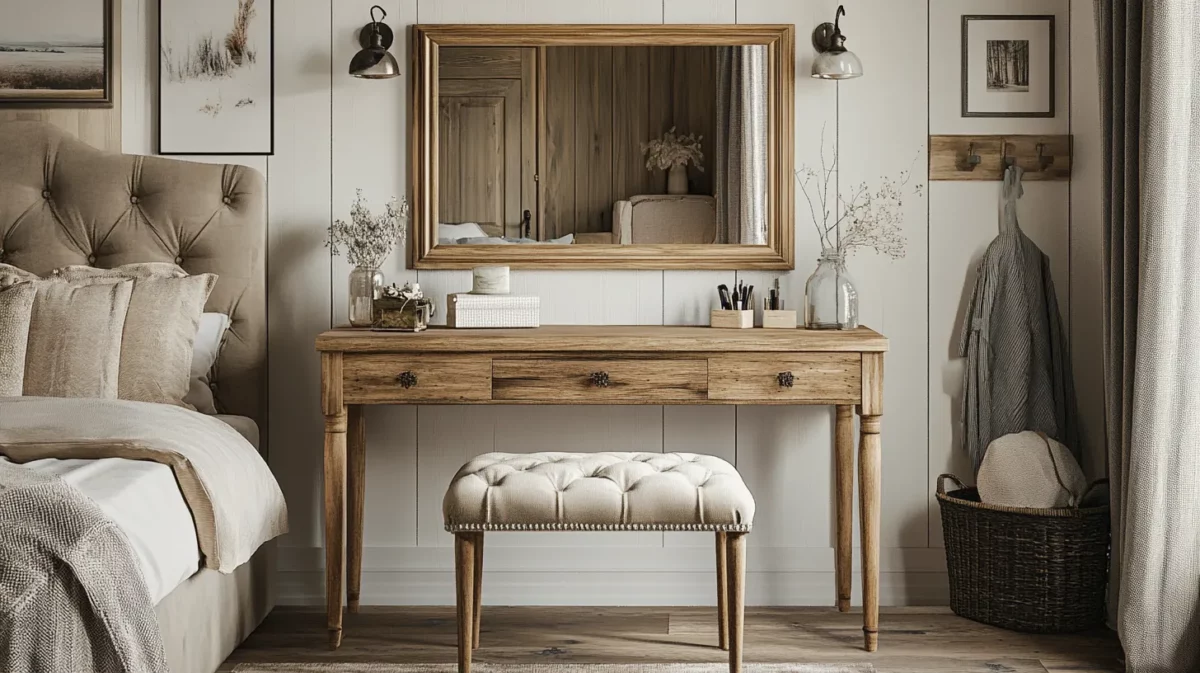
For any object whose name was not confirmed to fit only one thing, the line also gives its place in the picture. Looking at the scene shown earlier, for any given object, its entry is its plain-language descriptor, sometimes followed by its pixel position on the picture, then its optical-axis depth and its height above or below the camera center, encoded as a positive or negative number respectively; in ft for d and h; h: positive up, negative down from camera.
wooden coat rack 9.93 +1.51
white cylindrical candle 9.30 +0.32
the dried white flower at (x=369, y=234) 9.48 +0.76
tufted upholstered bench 7.40 -1.38
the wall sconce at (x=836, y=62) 9.48 +2.29
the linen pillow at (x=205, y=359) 9.22 -0.37
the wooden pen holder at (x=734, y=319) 9.54 -0.04
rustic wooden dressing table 8.43 -0.45
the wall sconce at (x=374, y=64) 9.46 +2.29
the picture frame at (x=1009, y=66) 9.94 +2.35
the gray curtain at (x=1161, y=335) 7.55 -0.16
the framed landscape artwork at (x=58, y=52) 9.90 +2.52
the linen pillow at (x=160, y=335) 8.46 -0.15
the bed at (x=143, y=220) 9.59 +0.89
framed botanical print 9.93 +2.48
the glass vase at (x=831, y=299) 9.35 +0.14
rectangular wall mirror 9.93 +1.57
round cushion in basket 8.95 -1.39
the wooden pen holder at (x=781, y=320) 9.55 -0.05
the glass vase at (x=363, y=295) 9.38 +0.19
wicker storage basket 8.86 -2.16
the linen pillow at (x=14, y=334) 7.97 -0.12
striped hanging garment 9.73 -0.33
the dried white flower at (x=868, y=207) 10.02 +1.03
